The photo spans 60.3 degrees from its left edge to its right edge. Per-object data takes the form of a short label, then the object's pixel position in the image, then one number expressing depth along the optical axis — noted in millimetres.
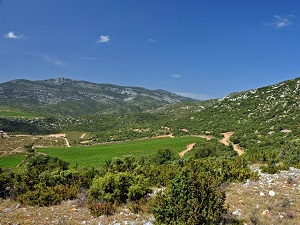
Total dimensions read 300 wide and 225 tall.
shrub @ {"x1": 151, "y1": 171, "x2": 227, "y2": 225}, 8906
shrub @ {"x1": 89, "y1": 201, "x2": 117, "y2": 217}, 11297
